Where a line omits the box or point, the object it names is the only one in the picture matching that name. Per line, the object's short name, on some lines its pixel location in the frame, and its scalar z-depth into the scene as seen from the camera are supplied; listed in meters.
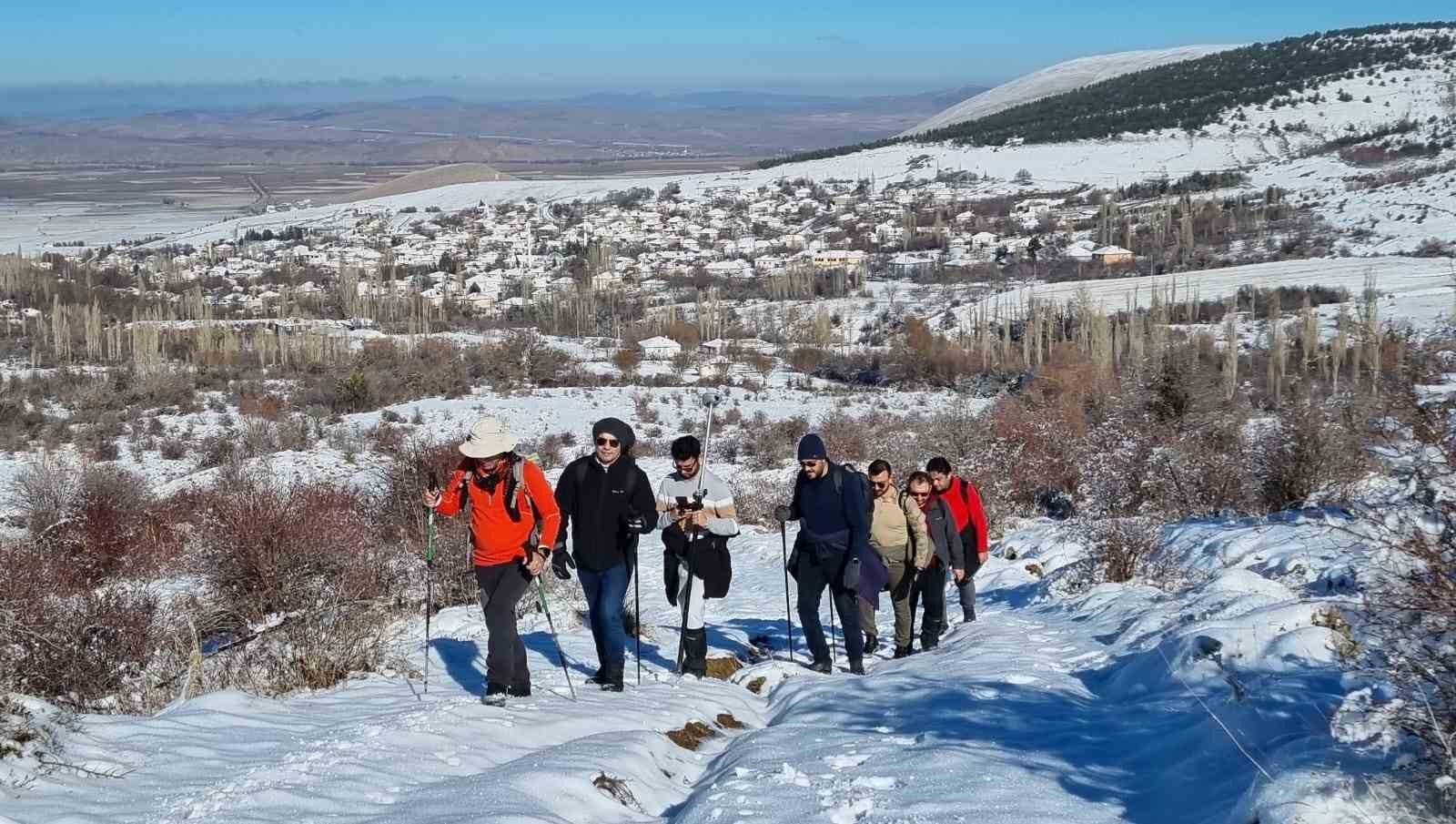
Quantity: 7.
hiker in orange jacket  7.23
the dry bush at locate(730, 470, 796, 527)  19.64
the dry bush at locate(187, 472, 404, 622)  11.34
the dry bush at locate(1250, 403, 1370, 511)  14.37
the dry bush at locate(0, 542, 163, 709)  7.62
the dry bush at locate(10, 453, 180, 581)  14.84
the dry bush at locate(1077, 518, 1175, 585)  11.41
